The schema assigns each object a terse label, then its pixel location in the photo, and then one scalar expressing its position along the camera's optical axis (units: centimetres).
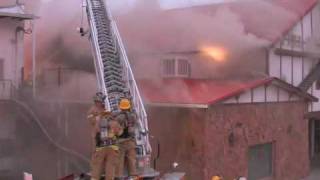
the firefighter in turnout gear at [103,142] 751
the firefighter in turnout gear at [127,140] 775
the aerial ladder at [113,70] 880
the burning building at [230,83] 1227
